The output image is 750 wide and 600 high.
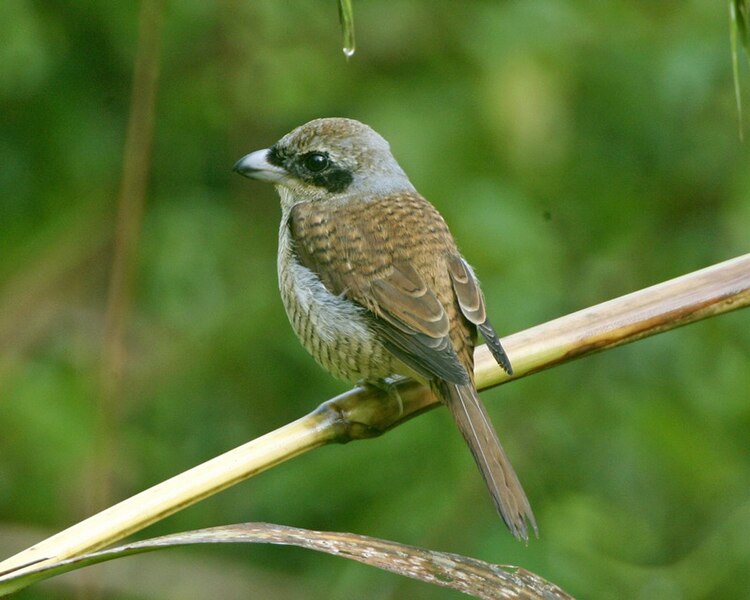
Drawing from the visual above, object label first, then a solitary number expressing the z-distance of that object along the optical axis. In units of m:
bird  3.46
